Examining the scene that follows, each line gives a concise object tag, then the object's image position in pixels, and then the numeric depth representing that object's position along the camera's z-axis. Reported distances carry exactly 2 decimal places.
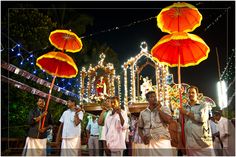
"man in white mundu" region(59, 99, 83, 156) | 7.13
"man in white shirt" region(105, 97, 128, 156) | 6.21
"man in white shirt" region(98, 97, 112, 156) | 6.68
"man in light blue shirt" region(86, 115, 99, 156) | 8.59
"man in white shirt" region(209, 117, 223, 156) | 7.91
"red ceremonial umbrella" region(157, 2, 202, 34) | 6.86
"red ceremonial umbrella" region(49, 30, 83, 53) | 8.05
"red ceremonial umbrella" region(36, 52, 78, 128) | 7.95
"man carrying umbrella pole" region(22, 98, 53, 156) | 6.87
